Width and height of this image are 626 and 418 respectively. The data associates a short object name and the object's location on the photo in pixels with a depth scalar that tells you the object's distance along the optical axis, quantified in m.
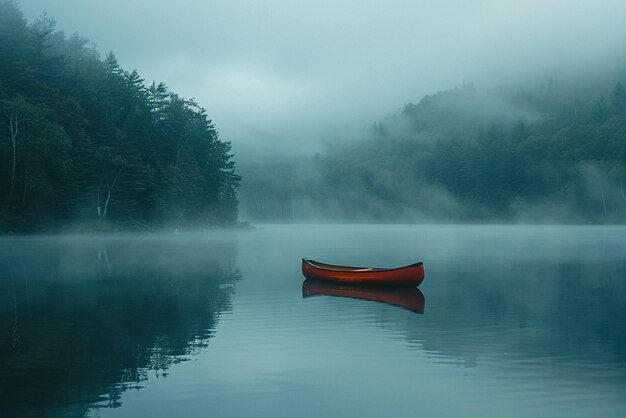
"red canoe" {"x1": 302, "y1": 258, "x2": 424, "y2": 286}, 37.41
